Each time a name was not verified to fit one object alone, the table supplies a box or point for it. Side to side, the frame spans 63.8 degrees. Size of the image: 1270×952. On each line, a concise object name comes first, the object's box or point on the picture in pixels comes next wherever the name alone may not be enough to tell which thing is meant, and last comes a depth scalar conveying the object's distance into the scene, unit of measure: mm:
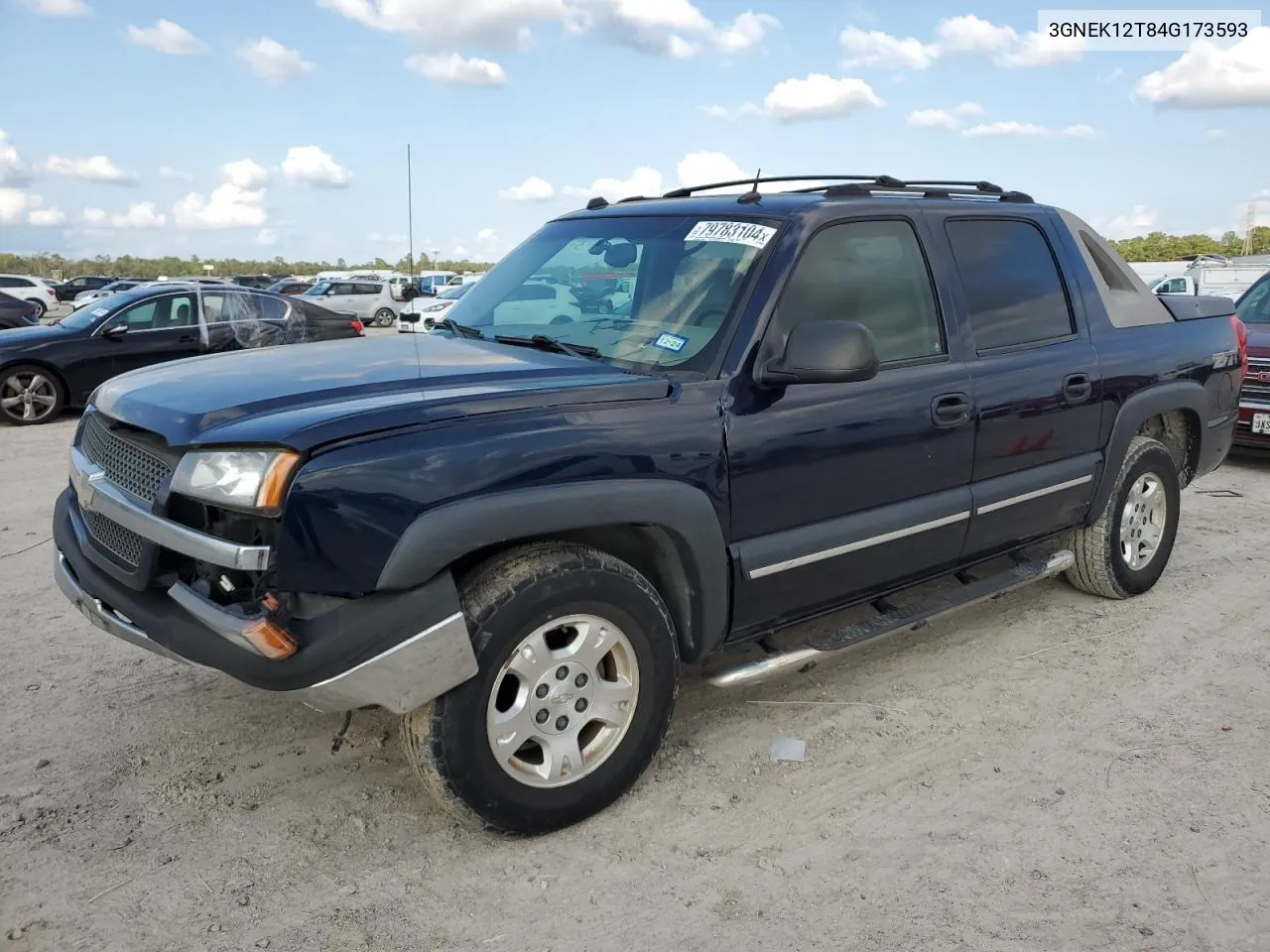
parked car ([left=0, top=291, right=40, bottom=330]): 17844
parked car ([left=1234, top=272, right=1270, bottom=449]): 8008
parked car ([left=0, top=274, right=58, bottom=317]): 28953
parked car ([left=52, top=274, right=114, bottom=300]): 40344
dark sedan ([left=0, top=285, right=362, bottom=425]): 10461
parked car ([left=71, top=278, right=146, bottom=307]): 33566
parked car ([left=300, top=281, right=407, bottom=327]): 29312
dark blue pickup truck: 2566
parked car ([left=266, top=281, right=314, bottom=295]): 34438
